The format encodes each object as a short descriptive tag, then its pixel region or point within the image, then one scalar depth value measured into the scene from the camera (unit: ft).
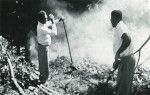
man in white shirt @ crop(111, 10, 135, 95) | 20.70
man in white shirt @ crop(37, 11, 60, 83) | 27.61
